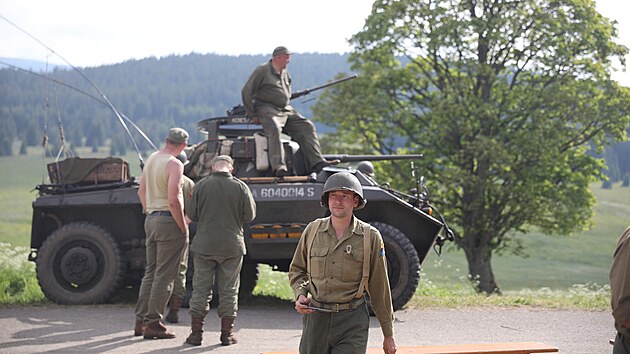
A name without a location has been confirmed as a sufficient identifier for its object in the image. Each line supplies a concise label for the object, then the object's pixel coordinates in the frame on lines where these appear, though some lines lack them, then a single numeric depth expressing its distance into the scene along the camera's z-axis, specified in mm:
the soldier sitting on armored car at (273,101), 12648
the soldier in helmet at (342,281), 5707
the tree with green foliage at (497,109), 23422
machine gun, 13606
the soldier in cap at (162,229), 9570
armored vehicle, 12461
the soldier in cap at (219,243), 9398
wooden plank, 7418
